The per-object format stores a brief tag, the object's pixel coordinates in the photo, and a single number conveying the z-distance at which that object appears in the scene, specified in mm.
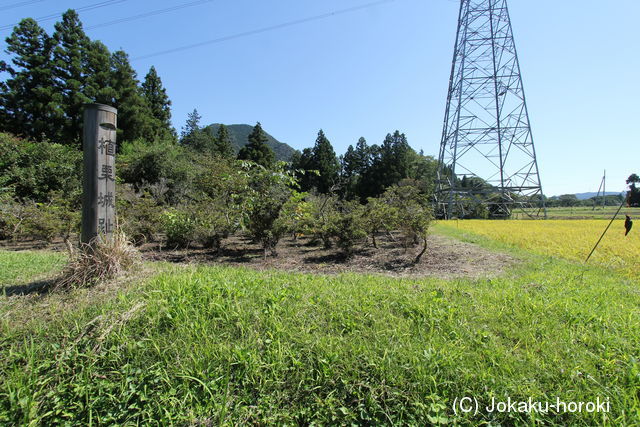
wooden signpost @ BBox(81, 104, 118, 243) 3189
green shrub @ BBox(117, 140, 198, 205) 16016
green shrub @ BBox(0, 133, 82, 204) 12055
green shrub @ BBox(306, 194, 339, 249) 6946
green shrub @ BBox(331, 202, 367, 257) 6453
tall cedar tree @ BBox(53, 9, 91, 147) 20938
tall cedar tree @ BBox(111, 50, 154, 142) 23120
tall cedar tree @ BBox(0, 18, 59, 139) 20406
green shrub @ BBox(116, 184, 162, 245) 7738
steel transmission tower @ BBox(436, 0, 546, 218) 21438
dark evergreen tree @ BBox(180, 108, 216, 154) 35250
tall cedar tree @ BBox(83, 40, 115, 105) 22406
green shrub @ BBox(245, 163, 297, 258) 6500
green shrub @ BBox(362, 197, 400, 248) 7211
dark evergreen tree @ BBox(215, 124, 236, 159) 34459
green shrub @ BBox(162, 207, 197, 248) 6980
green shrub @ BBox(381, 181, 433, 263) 6395
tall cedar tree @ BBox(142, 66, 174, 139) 32609
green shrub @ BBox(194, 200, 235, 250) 6762
